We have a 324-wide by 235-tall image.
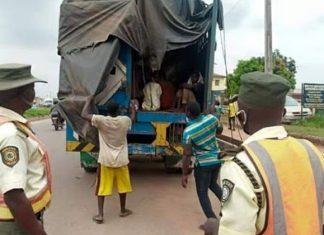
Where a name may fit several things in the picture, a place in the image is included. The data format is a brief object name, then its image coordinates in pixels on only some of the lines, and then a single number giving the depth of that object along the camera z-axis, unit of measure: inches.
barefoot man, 244.1
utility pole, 657.0
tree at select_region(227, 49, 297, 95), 1598.2
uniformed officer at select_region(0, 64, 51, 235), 87.0
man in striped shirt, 224.7
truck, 296.3
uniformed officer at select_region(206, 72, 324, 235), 66.6
